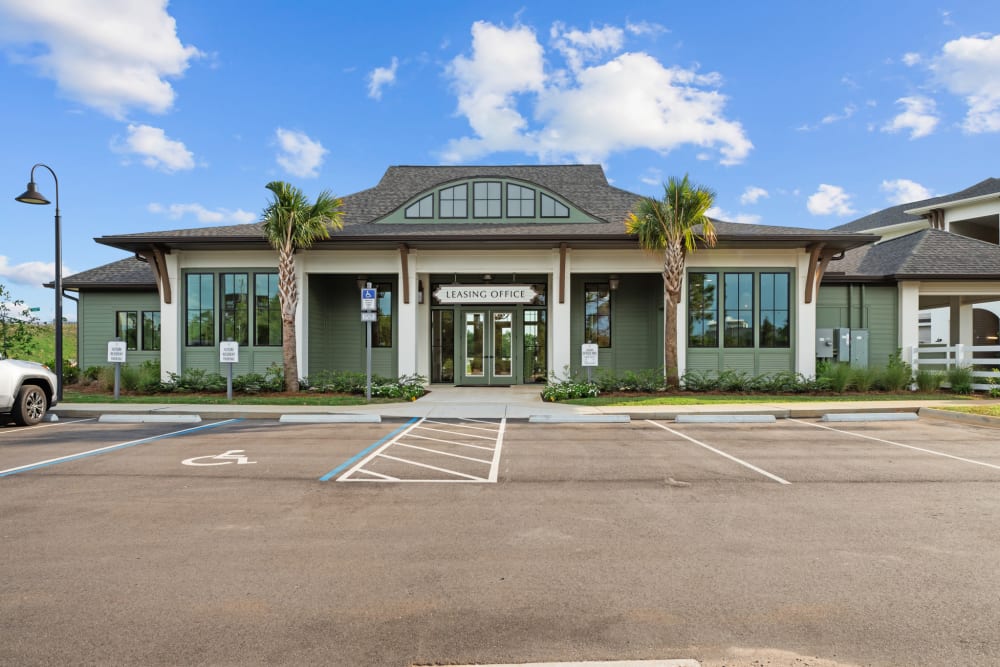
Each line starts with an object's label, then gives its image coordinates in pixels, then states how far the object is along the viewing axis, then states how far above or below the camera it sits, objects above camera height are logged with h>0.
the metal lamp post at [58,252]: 14.22 +2.36
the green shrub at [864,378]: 16.78 -1.15
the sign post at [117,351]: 15.38 -0.31
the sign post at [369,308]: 14.74 +0.82
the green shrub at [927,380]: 17.27 -1.24
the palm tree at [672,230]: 15.60 +3.08
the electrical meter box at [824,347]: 18.12 -0.24
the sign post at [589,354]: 15.64 -0.40
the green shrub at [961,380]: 16.94 -1.22
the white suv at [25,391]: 11.00 -1.02
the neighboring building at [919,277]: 18.44 +1.99
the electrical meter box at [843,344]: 18.09 -0.15
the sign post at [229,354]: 15.20 -0.39
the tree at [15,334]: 18.22 +0.19
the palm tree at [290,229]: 15.70 +3.07
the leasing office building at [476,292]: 17.28 +1.54
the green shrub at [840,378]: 16.55 -1.14
